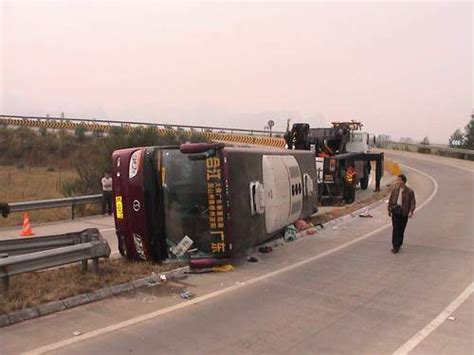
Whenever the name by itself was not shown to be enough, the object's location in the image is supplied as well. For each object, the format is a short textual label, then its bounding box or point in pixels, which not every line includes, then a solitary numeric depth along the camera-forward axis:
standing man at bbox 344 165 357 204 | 21.91
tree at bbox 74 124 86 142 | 50.51
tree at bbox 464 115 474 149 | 66.62
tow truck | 21.92
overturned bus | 9.55
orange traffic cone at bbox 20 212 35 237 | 13.98
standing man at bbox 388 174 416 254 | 11.74
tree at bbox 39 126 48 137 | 51.34
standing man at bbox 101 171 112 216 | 17.80
